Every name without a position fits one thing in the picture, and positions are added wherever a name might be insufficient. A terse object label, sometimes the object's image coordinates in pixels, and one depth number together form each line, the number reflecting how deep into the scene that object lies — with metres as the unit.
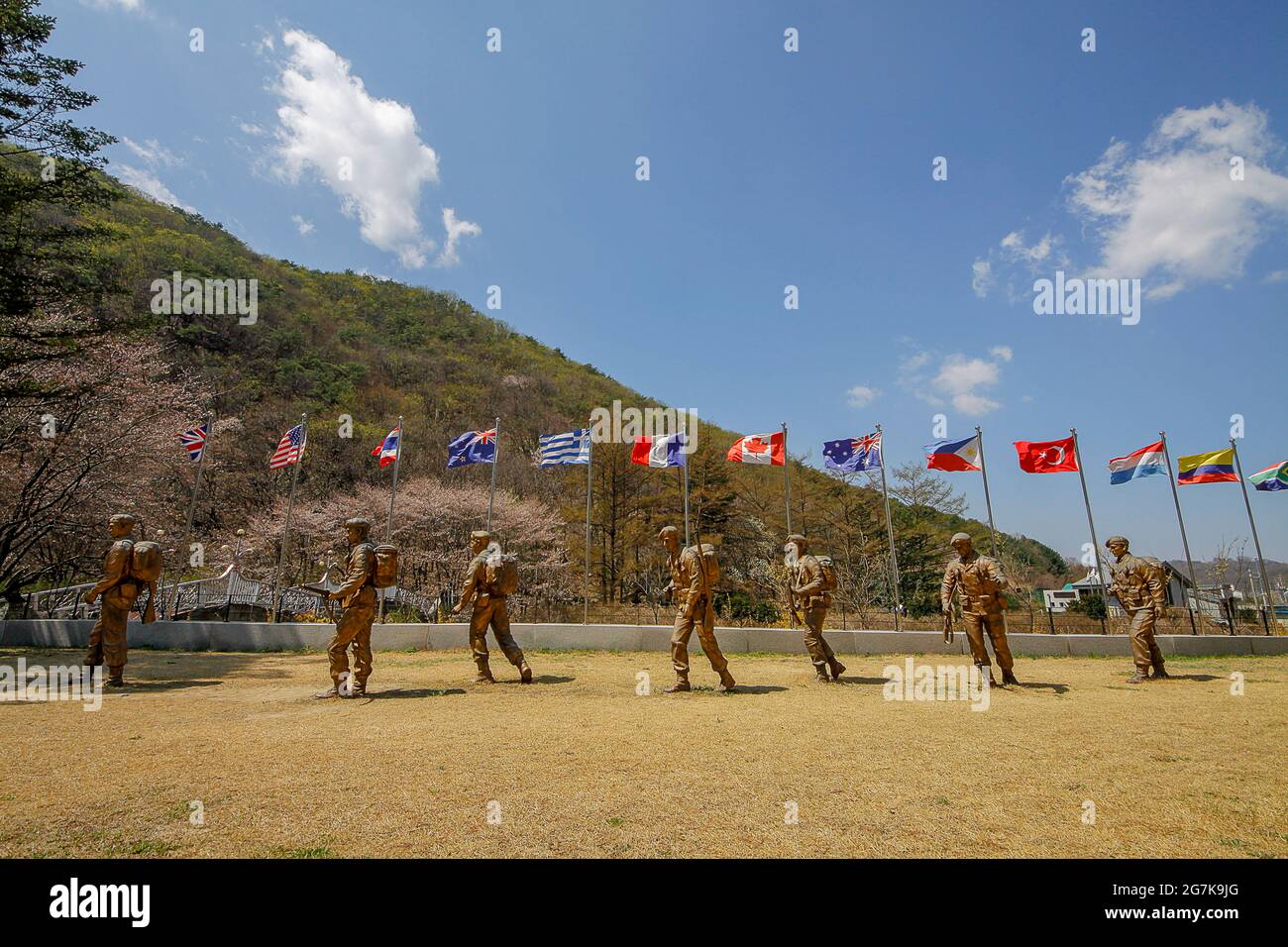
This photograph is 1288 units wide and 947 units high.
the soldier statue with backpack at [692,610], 9.34
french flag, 18.06
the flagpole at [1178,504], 20.08
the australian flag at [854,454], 18.42
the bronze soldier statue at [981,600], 9.77
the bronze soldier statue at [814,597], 10.12
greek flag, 18.06
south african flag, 20.53
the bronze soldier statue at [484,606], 10.07
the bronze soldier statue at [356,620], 8.77
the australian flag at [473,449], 19.11
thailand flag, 20.36
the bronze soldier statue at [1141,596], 10.77
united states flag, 19.62
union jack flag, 19.58
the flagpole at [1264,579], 18.62
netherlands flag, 19.94
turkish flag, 19.73
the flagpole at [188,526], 18.69
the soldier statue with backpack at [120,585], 9.62
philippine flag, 19.02
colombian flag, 19.73
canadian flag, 18.92
